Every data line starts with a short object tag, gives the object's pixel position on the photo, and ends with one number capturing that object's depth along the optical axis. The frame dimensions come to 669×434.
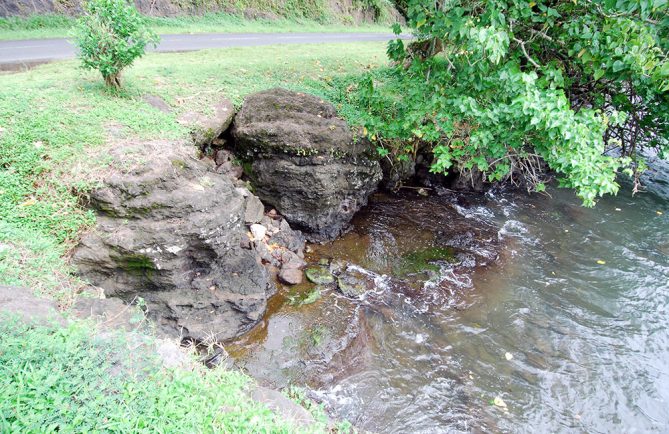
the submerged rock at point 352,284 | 7.19
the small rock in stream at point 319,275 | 7.37
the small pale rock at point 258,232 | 7.78
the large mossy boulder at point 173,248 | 5.72
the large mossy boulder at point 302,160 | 8.29
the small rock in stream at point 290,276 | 7.23
